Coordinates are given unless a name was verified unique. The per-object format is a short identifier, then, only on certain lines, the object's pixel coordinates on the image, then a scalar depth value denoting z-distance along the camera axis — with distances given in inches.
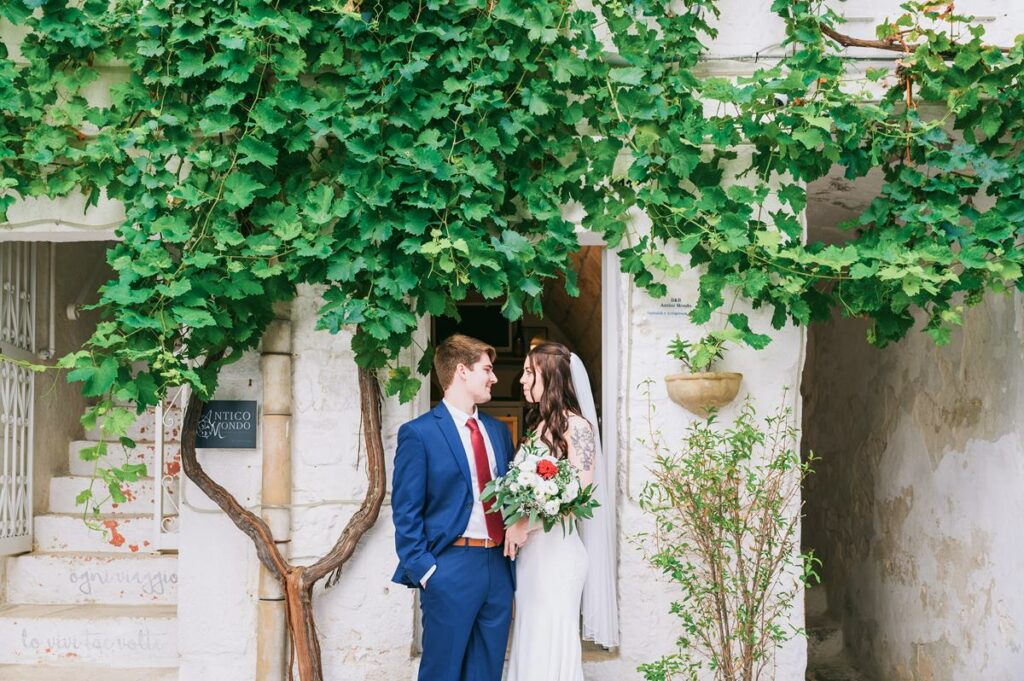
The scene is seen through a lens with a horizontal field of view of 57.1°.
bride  151.6
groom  146.1
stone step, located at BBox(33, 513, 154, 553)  220.1
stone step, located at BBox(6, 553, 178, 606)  210.8
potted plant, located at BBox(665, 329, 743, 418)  167.8
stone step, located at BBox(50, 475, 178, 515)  229.5
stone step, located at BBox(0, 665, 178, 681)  187.2
